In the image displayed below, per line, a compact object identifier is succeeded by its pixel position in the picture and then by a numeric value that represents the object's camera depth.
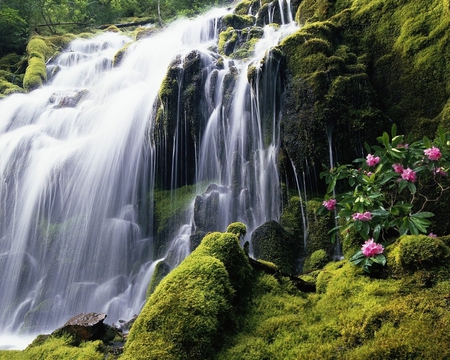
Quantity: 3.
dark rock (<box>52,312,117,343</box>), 3.75
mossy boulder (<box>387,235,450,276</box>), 2.73
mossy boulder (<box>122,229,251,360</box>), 2.46
